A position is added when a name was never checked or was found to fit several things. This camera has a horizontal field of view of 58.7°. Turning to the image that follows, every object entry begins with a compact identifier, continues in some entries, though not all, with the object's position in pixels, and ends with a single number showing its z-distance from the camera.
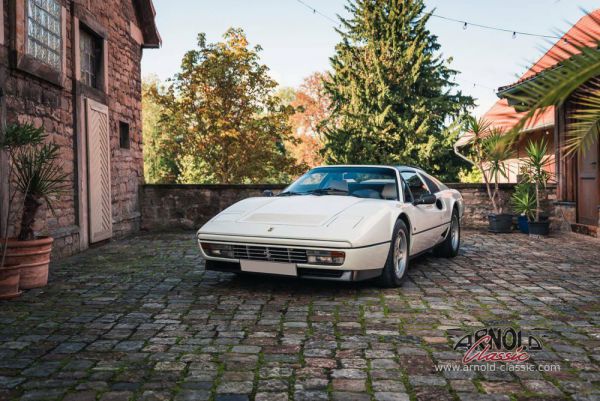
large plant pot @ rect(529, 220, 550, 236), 10.13
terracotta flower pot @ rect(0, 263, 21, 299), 4.85
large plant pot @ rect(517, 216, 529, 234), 10.67
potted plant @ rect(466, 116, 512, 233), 10.82
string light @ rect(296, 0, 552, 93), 13.76
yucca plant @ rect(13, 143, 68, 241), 5.44
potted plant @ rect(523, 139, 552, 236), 10.16
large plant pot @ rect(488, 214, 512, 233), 10.91
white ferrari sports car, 4.68
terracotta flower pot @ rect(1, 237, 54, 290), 5.33
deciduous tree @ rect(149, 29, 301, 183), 21.84
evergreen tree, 19.06
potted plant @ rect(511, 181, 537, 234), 10.57
